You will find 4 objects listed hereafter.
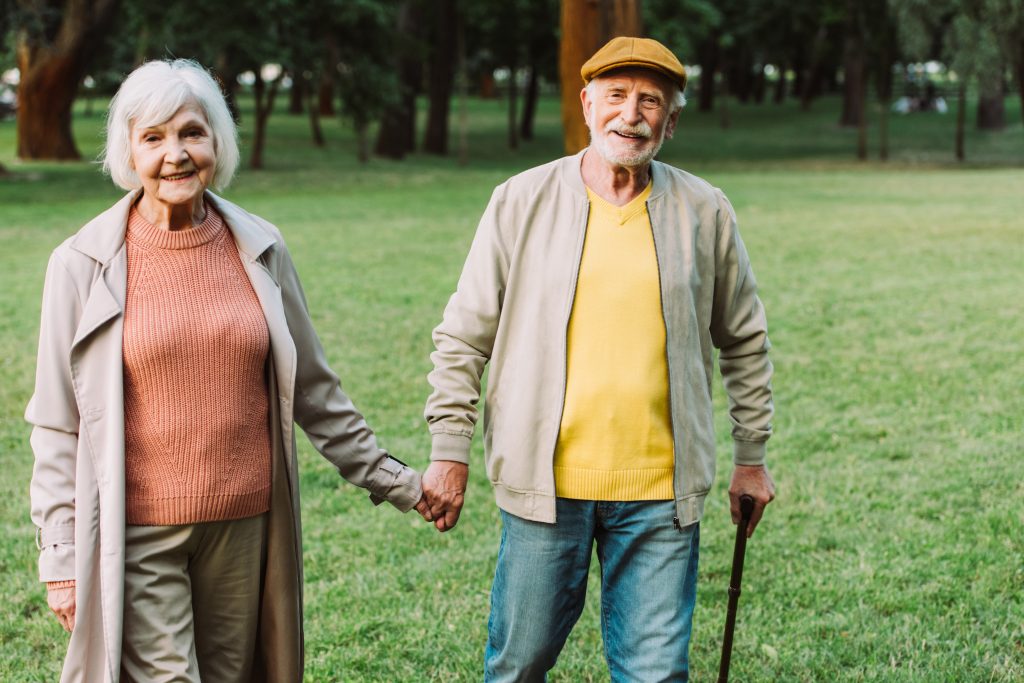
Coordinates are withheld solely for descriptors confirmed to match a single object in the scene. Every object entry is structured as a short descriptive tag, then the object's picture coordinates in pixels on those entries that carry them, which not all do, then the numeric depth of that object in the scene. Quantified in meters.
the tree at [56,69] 27.78
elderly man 3.17
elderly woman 2.94
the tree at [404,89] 34.19
